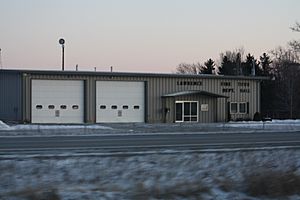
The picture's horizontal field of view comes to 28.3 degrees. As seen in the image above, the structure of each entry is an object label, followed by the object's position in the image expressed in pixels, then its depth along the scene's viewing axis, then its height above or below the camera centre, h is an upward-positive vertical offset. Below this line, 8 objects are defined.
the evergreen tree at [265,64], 93.79 +8.08
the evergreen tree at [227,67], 107.43 +8.06
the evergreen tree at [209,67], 107.93 +8.09
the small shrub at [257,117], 54.06 -0.56
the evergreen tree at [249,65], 98.38 +7.97
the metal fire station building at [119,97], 46.47 +1.11
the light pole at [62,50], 62.81 +6.89
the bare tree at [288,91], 73.56 +2.72
